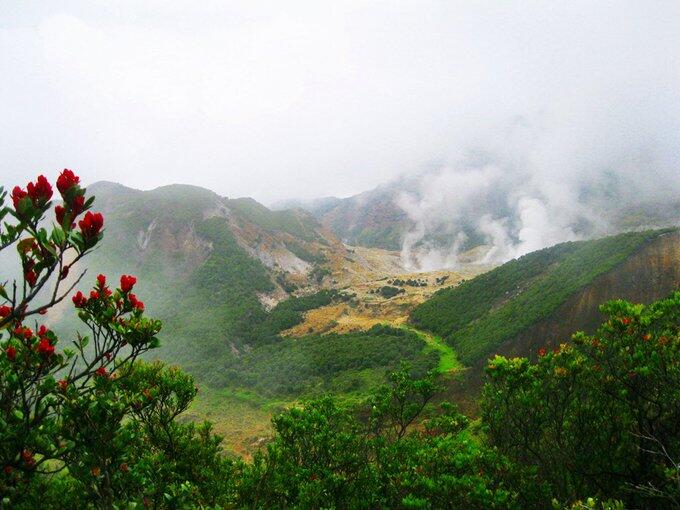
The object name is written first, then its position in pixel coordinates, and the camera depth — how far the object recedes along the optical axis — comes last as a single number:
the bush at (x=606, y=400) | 7.98
